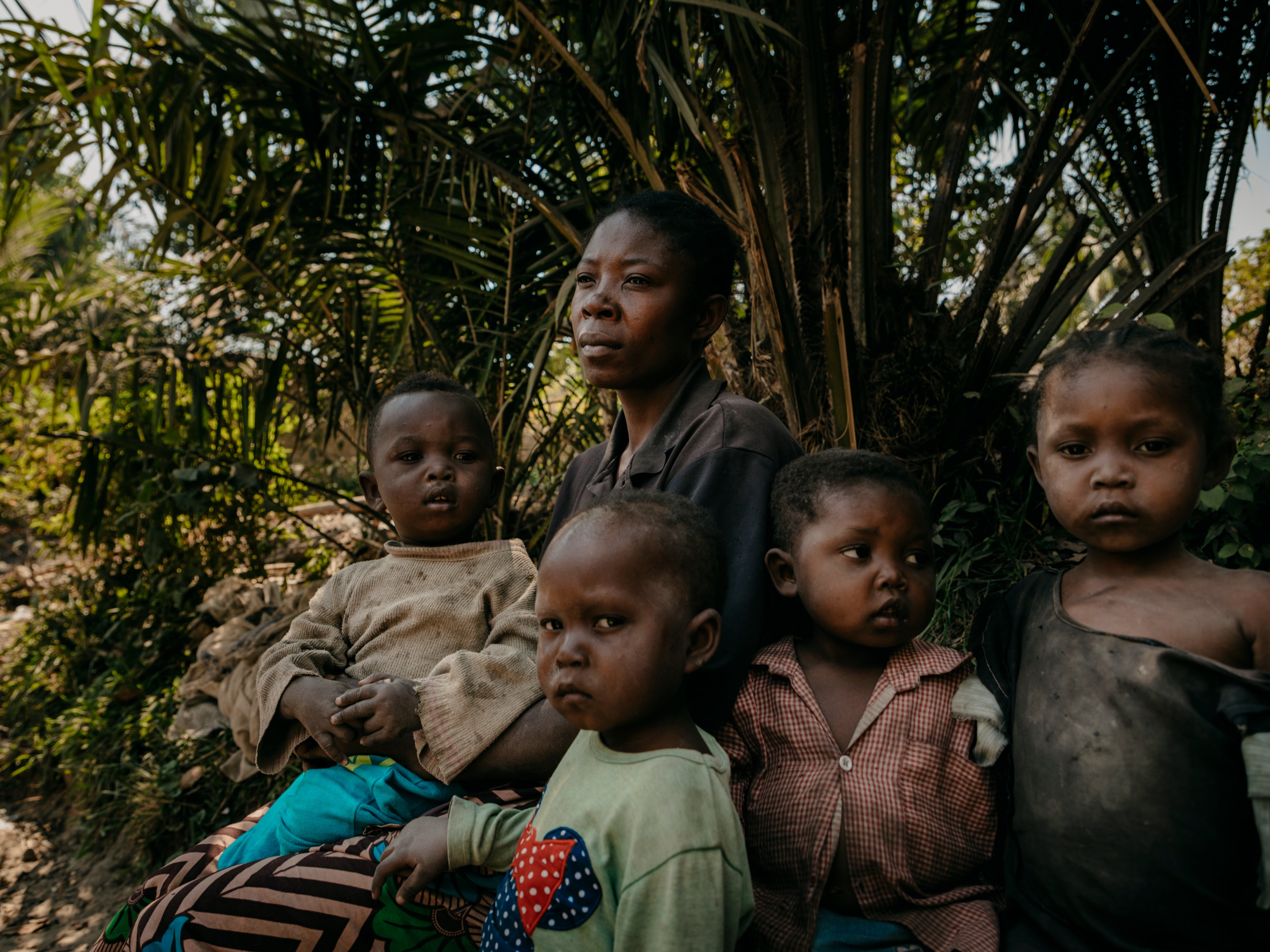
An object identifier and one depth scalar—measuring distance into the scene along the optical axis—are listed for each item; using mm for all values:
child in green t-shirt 1126
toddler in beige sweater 1577
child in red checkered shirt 1362
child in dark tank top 1188
